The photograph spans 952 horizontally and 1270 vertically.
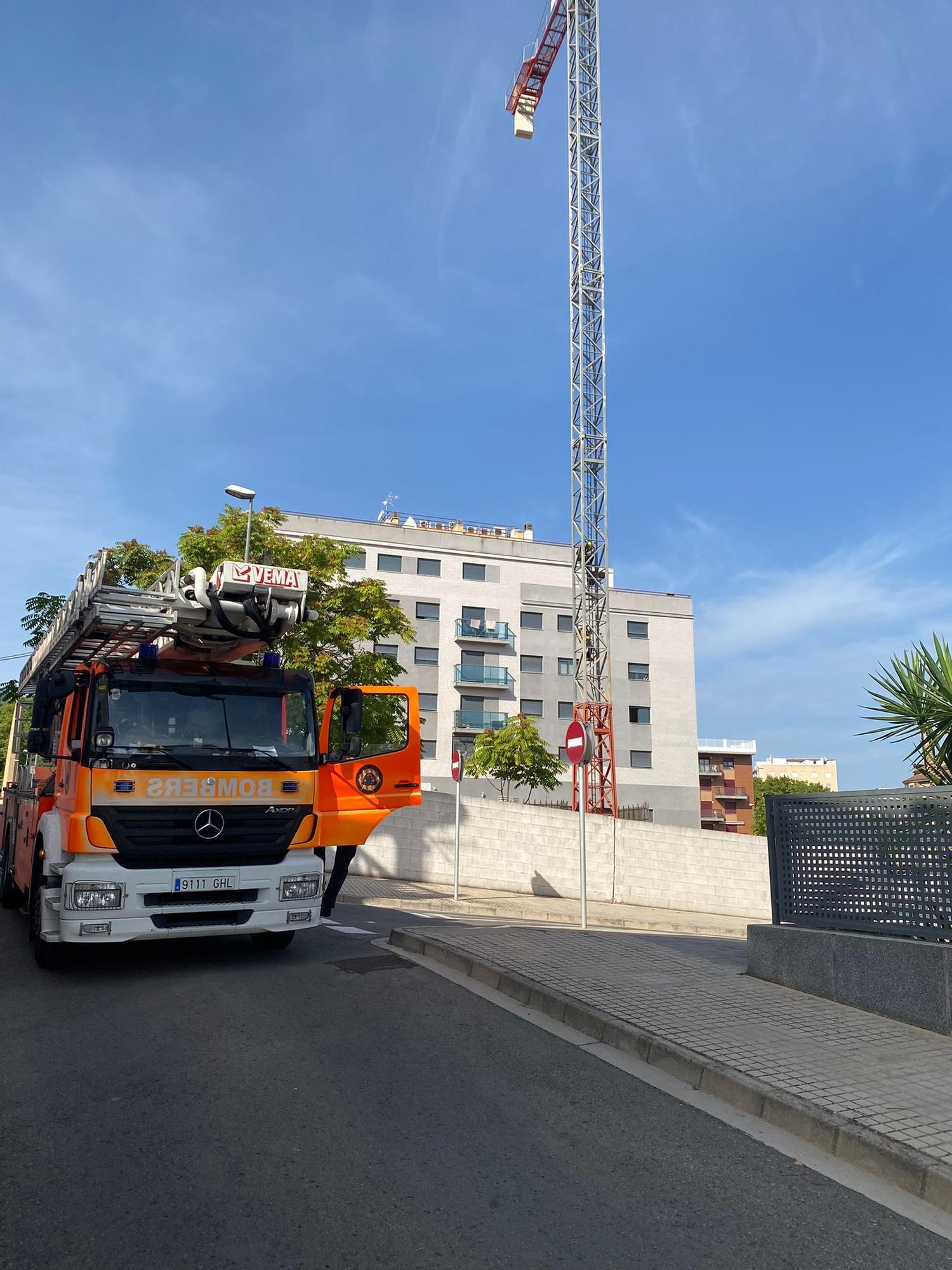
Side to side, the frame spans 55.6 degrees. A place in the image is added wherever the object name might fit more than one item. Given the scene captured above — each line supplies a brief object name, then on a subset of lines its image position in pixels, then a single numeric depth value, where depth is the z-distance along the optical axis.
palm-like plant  7.52
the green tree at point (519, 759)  35.41
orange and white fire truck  7.47
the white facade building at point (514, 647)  49.22
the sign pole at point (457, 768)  15.56
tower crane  44.62
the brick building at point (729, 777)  90.31
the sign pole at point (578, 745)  11.85
